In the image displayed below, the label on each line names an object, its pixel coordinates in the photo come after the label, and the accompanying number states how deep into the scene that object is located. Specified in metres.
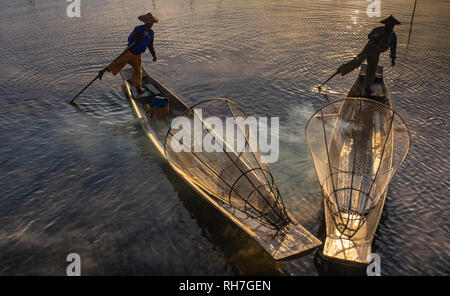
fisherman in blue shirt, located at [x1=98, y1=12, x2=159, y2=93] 8.48
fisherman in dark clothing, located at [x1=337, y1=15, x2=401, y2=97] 8.03
